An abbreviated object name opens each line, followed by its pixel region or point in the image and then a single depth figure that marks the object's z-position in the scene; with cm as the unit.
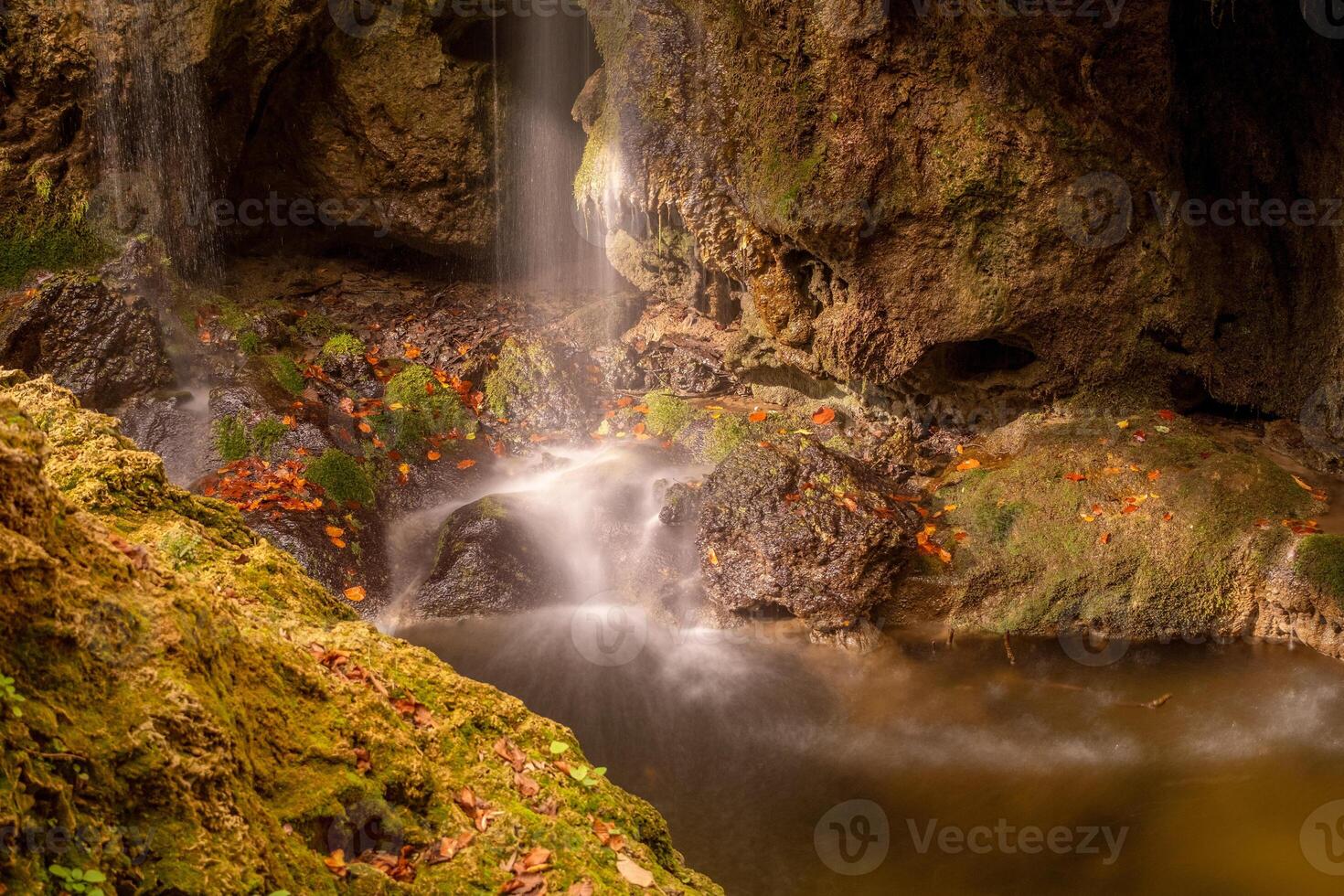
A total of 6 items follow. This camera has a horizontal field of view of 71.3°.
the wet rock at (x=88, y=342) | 809
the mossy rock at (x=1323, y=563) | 614
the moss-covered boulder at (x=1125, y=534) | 661
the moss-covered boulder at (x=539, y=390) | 958
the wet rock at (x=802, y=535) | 675
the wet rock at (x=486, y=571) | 719
